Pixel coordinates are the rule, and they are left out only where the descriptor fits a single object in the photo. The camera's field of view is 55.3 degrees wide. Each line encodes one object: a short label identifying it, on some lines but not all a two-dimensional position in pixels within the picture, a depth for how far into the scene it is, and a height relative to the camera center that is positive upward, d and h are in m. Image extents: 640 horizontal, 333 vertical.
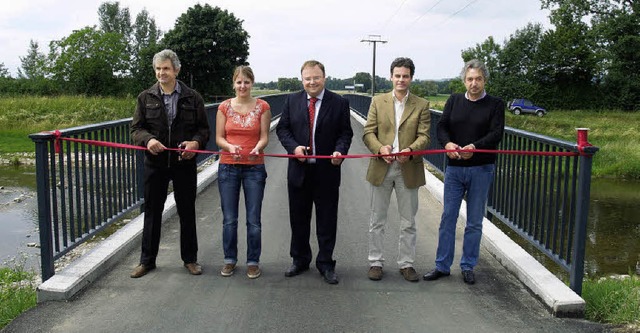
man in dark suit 5.09 -0.45
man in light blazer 5.09 -0.49
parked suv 52.66 -0.46
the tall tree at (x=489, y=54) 64.04 +5.67
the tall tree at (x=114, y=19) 95.12 +11.65
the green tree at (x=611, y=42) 46.97 +4.98
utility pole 63.33 +3.67
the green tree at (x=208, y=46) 63.78 +5.29
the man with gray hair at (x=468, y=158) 5.04 -0.47
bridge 4.21 -1.53
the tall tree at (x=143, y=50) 71.94 +5.30
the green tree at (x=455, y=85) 83.36 +2.19
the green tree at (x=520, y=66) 58.12 +3.62
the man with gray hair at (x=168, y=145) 5.17 -0.42
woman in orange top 5.13 -0.54
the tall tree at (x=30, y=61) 105.25 +5.61
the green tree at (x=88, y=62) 77.06 +4.00
